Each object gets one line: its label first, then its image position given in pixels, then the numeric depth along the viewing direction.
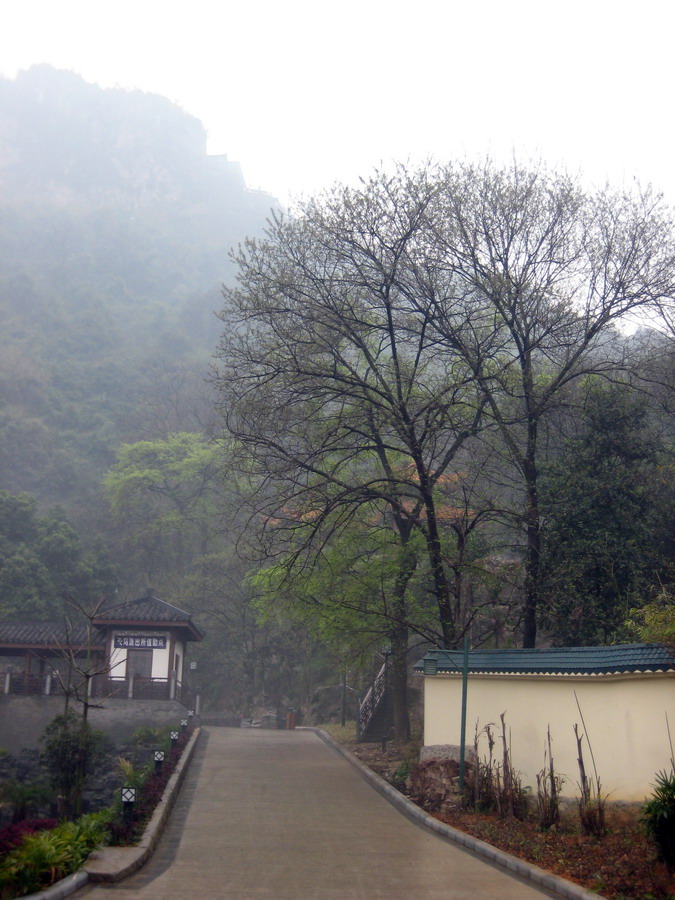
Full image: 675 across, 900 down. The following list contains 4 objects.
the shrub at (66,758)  14.97
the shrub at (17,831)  7.90
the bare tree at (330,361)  15.91
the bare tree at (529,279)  16.38
